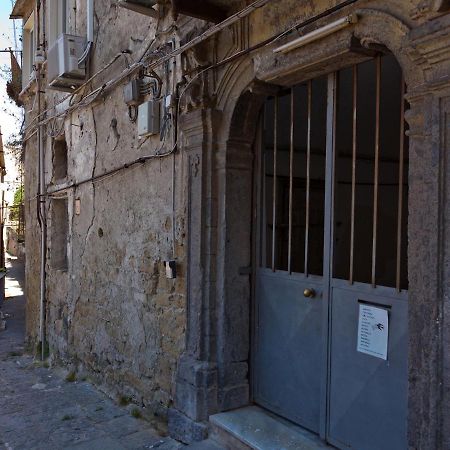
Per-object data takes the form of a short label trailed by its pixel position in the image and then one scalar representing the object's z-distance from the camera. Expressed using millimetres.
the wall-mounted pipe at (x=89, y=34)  6094
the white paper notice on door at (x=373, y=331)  2789
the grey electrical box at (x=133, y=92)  4754
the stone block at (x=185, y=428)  3689
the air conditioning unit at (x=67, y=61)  6094
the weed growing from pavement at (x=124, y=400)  5012
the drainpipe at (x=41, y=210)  7859
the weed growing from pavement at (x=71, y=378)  6355
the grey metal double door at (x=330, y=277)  2818
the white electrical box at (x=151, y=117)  4465
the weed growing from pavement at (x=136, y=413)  4677
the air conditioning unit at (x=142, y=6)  4223
